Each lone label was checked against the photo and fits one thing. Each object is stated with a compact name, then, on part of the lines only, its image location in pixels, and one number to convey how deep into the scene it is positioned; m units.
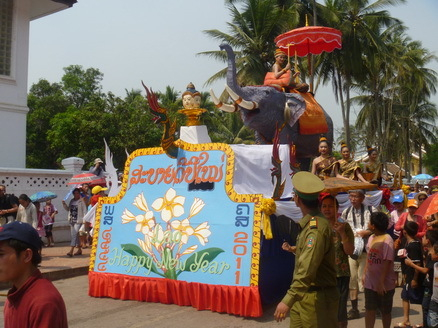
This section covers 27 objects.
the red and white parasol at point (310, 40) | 11.35
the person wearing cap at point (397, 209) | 9.17
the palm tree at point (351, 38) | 25.41
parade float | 6.88
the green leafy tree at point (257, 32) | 24.52
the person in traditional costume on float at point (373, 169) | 9.50
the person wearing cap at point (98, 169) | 14.33
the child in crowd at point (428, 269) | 5.27
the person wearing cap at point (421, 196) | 10.76
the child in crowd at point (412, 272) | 5.67
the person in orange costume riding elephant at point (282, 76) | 10.02
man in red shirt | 2.38
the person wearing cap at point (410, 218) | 8.07
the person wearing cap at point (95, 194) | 11.34
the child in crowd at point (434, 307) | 4.94
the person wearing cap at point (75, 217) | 11.67
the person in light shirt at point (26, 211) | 10.16
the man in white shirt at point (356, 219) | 6.84
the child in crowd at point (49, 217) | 13.07
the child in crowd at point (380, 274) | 5.51
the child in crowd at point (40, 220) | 12.39
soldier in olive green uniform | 3.73
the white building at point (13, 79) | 15.98
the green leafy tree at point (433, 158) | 45.71
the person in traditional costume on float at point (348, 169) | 8.77
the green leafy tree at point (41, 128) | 34.28
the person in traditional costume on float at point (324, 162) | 8.62
